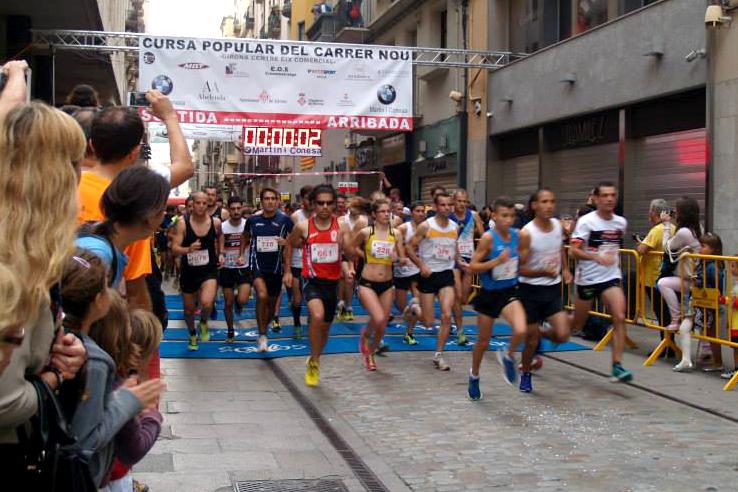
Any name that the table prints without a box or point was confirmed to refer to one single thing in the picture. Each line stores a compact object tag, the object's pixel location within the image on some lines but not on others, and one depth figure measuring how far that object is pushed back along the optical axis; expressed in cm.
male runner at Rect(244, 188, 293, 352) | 1129
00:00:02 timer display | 1978
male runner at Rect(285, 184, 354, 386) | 888
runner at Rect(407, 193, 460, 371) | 1056
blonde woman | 212
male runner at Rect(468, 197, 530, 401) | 820
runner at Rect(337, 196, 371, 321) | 1327
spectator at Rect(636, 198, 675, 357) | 1061
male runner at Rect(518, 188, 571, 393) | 849
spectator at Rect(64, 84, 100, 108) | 499
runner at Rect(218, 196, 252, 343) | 1217
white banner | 1622
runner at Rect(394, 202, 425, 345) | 1100
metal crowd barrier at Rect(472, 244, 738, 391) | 902
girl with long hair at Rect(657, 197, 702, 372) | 974
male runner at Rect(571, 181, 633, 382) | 879
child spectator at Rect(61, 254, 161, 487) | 245
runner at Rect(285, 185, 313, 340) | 1255
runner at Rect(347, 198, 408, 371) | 953
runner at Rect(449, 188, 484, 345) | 1276
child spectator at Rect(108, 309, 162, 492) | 284
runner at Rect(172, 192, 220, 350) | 1119
